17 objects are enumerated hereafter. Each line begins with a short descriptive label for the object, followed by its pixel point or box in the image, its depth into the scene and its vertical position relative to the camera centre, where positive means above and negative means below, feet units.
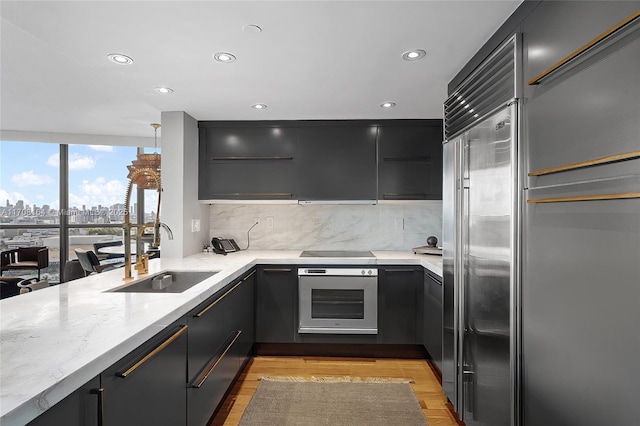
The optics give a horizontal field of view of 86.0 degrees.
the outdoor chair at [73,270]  12.20 -2.01
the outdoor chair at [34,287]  7.39 -1.57
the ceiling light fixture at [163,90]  8.44 +3.12
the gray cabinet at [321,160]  11.22 +1.83
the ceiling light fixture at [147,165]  12.02 +1.92
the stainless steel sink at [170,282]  7.08 -1.48
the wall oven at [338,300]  10.26 -2.55
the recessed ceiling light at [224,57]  6.62 +3.11
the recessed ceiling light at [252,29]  5.63 +3.10
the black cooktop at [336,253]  11.09 -1.27
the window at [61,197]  16.66 +0.91
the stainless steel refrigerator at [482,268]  4.97 -0.91
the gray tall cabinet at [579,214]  3.04 +0.02
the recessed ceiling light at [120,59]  6.70 +3.12
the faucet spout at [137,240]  7.11 -0.55
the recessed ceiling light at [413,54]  6.48 +3.11
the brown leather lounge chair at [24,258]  14.67 -1.94
